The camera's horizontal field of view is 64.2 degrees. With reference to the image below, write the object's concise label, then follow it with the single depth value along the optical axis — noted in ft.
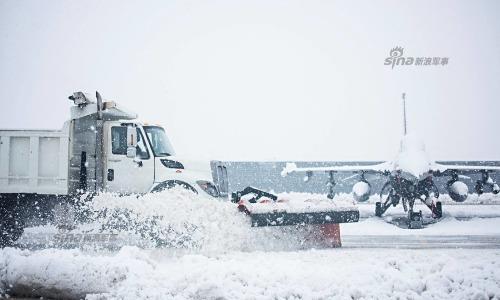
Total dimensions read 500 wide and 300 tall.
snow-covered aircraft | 56.18
